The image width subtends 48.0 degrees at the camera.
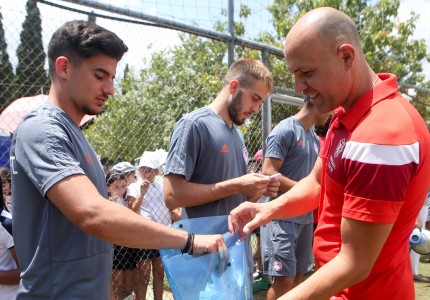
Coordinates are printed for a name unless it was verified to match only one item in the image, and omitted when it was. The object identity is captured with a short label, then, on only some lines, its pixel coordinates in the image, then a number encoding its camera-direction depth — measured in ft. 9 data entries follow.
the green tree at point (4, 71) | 14.06
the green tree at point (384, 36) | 55.31
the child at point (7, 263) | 9.52
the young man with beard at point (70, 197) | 5.73
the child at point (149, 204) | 17.87
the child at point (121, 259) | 16.81
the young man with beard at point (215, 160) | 10.42
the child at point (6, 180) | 14.68
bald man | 5.06
